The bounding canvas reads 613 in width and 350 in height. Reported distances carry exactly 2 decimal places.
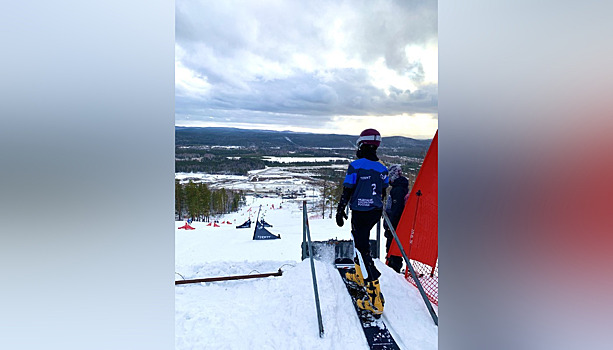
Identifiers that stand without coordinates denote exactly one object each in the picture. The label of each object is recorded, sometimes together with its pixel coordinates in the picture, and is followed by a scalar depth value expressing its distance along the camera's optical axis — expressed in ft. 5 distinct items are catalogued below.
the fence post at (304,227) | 10.36
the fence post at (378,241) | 12.24
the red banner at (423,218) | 10.57
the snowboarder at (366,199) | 8.94
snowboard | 7.47
